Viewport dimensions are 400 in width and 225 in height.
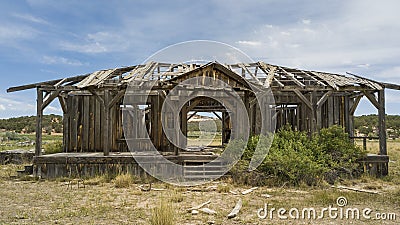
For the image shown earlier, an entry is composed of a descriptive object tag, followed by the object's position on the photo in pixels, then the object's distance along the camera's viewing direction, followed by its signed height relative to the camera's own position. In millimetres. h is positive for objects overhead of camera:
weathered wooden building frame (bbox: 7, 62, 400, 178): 12414 +1114
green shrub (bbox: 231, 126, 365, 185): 10430 -951
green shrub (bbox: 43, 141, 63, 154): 16062 -873
